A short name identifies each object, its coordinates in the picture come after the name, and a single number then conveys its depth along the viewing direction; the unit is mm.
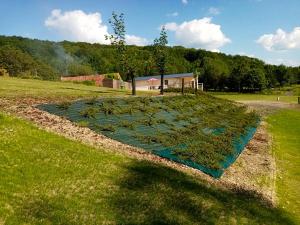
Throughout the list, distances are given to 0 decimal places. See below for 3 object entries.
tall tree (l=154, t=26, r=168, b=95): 31154
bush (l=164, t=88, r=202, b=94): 44204
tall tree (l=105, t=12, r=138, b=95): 27546
